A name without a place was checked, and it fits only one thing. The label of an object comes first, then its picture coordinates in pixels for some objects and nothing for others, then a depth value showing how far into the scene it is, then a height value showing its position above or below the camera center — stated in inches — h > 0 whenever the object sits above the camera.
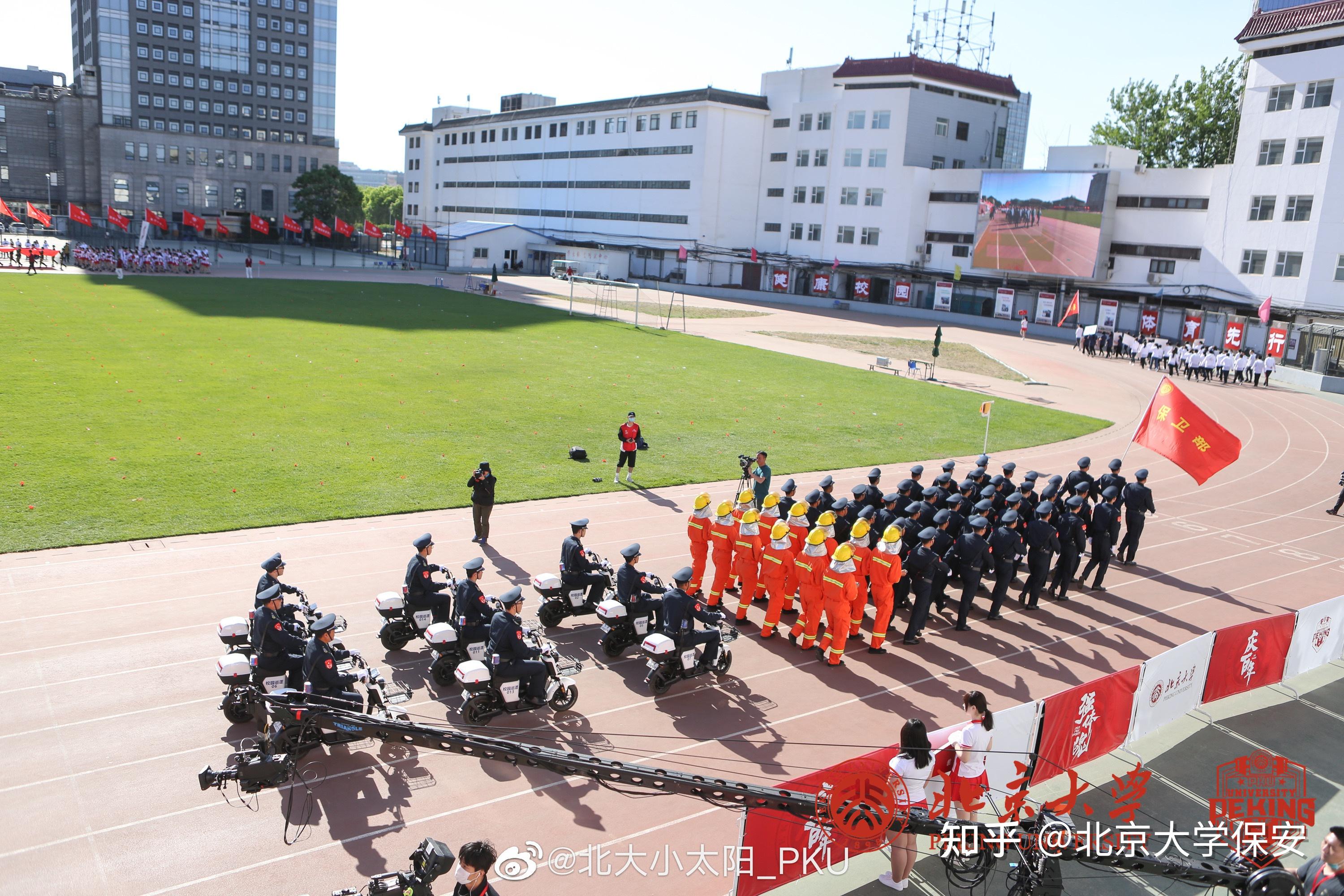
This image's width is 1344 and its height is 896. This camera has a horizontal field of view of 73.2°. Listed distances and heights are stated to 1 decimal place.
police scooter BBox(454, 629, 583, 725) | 360.2 -169.5
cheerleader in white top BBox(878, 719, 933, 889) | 281.9 -140.9
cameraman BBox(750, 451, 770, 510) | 651.5 -134.4
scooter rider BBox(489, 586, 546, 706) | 365.7 -152.3
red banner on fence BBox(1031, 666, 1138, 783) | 334.0 -153.1
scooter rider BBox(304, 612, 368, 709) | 337.1 -152.2
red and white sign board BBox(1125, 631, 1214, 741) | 376.5 -152.2
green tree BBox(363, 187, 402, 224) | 5802.2 +362.9
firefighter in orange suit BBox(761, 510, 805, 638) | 481.4 -145.8
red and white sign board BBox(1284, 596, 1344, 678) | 446.3 -149.5
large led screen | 2151.8 +225.3
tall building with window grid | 3649.1 +616.5
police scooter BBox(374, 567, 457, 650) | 423.2 -165.8
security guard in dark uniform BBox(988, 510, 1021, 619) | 522.9 -137.2
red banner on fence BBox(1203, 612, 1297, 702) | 411.2 -149.5
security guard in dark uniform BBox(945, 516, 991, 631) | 509.0 -137.2
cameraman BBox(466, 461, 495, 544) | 572.7 -142.6
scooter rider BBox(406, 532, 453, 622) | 422.6 -149.5
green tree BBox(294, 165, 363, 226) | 3437.5 +237.3
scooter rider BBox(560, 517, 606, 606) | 466.3 -148.9
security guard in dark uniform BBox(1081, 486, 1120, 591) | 589.9 -134.7
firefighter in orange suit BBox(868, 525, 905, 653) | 465.4 -138.4
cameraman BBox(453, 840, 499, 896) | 212.5 -138.5
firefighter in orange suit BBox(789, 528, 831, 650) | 457.1 -141.4
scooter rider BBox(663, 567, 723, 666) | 410.3 -151.3
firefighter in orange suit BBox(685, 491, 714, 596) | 522.9 -141.4
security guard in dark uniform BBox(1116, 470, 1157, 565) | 631.2 -125.0
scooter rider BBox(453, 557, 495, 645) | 394.6 -147.2
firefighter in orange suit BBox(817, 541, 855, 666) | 442.6 -146.2
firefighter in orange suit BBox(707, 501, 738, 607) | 506.9 -140.6
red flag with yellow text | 604.7 -74.3
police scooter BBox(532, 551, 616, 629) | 465.4 -164.0
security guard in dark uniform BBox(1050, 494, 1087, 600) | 569.9 -140.6
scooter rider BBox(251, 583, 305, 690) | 351.9 -151.2
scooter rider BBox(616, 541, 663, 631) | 439.5 -149.5
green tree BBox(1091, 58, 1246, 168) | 2632.9 +608.7
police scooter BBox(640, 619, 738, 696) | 397.1 -168.0
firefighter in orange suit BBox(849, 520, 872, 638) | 468.1 -140.2
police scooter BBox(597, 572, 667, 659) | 434.9 -165.6
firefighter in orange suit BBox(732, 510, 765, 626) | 492.4 -141.9
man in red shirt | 746.2 -127.4
